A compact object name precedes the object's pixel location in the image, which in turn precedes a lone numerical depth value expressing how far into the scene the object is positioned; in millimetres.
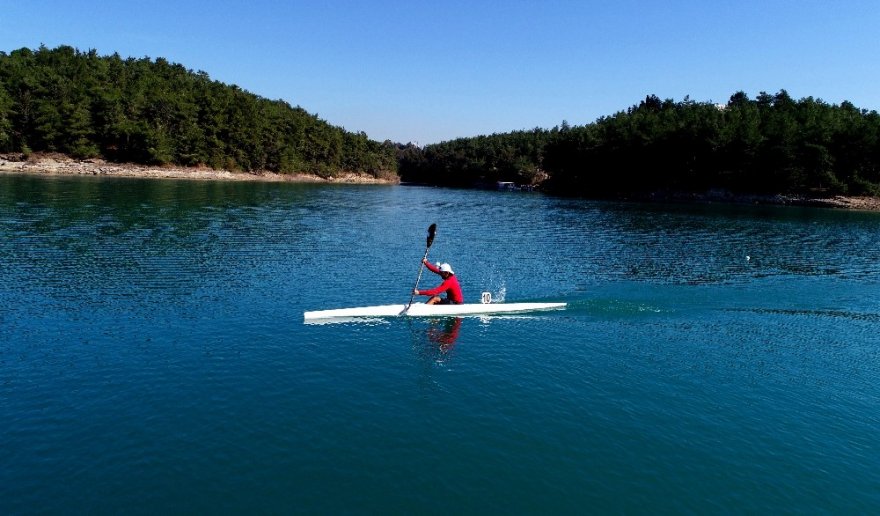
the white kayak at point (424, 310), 24641
